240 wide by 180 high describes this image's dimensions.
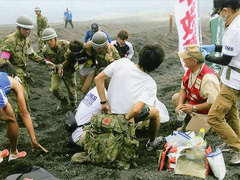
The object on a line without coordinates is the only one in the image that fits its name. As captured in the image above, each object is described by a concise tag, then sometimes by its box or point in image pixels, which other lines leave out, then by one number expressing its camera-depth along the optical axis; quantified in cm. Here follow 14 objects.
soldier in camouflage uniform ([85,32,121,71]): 454
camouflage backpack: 299
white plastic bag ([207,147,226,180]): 267
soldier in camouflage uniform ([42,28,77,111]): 506
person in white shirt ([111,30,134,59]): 606
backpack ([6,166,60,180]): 237
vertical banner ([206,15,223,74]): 593
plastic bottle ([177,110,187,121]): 366
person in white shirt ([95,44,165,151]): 292
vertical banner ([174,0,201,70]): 518
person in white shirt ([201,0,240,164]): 275
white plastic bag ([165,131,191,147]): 301
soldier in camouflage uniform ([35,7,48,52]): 1041
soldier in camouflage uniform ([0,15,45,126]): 430
